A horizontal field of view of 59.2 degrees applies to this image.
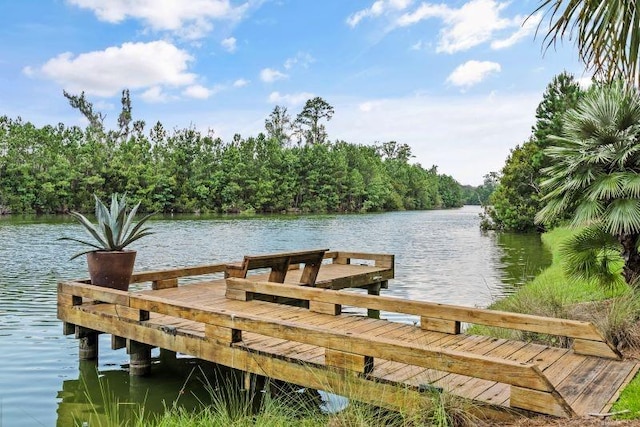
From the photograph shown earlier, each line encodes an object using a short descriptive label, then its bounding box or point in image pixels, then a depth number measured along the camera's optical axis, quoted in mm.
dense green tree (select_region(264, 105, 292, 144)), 85062
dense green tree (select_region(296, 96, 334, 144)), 88438
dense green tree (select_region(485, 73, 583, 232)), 29562
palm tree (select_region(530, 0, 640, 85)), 4742
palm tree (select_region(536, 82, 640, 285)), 7664
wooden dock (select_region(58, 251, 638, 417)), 4352
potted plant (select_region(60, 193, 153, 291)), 8273
